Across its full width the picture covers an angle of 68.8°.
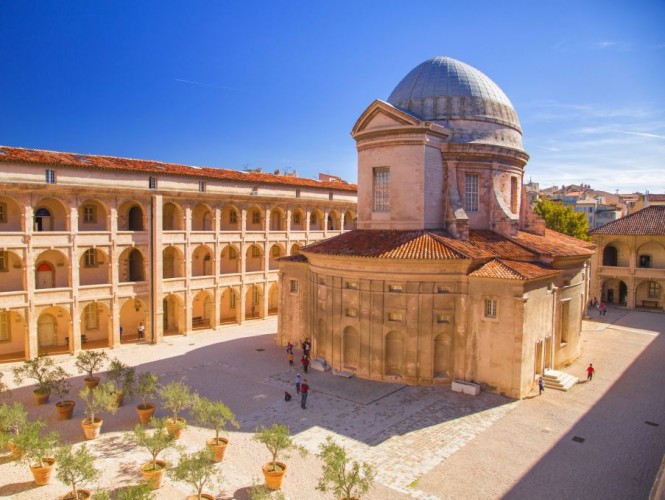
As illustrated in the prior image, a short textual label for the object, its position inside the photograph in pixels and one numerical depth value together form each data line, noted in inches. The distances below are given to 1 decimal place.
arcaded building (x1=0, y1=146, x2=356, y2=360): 1236.5
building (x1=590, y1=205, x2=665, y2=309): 1967.3
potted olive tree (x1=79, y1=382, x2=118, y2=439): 756.6
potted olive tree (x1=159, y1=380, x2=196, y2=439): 764.6
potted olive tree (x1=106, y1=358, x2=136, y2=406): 897.5
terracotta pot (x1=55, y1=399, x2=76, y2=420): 861.2
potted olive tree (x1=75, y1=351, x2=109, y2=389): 980.6
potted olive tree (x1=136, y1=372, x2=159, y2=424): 839.1
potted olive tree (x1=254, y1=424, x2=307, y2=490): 622.5
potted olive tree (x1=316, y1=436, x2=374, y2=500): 532.4
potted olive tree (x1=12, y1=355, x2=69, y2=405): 922.7
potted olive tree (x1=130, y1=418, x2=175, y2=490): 629.0
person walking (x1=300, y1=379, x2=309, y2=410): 909.2
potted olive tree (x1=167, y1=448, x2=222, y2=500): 542.0
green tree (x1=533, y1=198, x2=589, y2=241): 2327.8
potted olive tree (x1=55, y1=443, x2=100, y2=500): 549.3
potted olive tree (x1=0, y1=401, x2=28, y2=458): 682.8
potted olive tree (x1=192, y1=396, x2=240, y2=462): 690.8
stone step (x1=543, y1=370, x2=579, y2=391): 1014.4
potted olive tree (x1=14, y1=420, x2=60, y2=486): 625.0
